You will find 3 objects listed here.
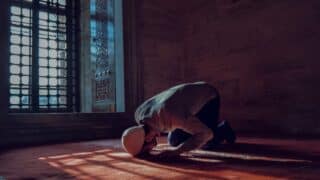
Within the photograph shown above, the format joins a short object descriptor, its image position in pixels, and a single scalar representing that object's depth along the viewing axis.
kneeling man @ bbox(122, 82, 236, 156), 1.91
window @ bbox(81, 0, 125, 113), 4.34
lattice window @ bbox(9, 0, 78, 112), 4.87
